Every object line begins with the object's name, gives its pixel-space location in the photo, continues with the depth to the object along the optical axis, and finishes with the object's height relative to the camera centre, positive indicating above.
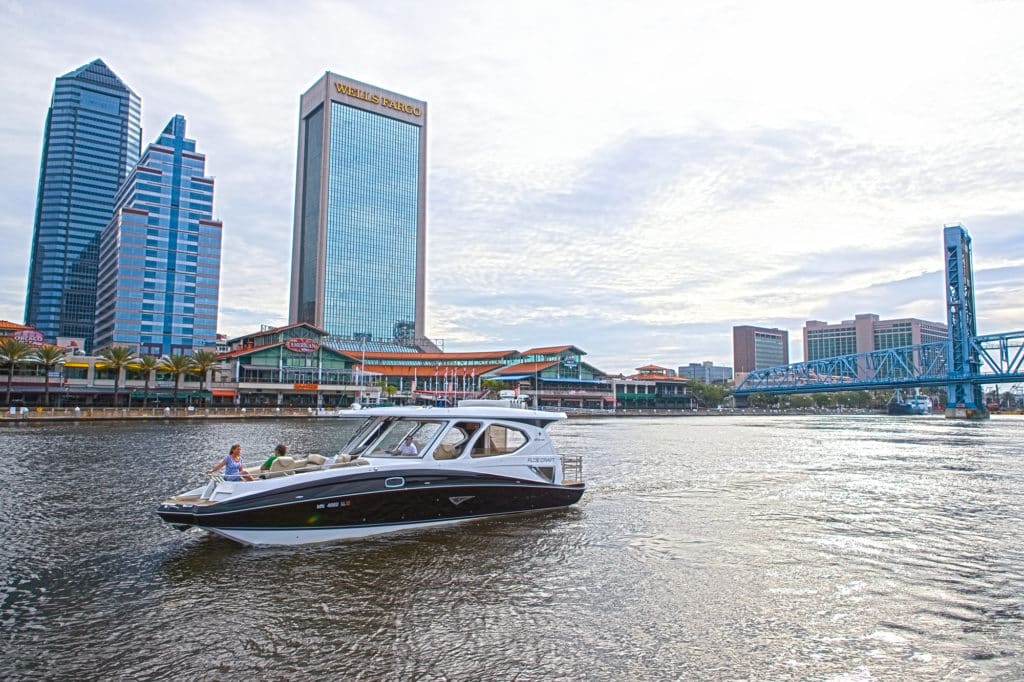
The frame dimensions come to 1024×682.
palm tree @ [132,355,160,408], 76.00 +3.64
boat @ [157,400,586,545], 12.34 -1.86
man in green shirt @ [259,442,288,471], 13.90 -1.32
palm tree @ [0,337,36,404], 62.43 +4.23
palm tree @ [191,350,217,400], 80.00 +4.13
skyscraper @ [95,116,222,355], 122.06 +26.70
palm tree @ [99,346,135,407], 73.56 +4.26
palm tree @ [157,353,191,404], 78.69 +3.76
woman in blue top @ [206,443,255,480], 12.73 -1.44
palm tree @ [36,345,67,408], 65.12 +4.06
